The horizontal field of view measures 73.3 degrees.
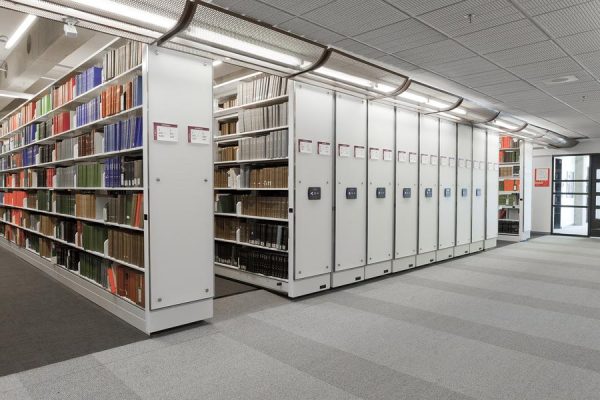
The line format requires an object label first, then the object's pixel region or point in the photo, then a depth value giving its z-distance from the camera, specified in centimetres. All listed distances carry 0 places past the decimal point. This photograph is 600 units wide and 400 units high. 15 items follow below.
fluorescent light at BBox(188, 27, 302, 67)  311
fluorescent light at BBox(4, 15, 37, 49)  450
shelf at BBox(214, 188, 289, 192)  480
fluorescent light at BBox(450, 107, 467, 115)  614
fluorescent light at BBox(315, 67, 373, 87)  411
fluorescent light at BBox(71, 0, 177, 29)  267
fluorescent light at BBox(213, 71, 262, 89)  528
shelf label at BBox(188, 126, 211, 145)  367
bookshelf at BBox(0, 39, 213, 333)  349
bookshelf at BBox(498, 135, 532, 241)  1014
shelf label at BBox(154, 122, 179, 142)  346
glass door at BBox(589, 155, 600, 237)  1105
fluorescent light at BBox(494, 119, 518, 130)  772
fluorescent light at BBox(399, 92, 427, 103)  520
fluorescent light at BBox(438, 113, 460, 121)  657
